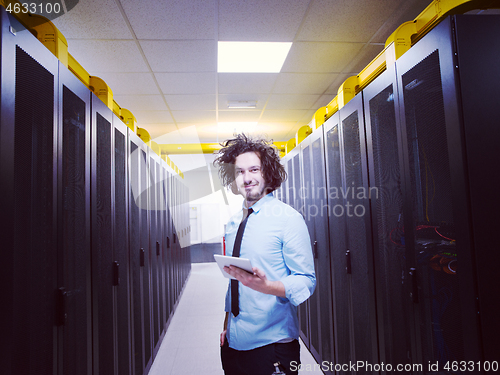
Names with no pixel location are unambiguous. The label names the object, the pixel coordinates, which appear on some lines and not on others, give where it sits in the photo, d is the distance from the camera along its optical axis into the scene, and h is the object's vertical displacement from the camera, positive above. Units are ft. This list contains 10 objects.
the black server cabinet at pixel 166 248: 11.15 -1.53
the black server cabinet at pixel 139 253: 6.79 -1.06
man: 3.53 -1.07
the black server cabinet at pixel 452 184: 2.84 +0.16
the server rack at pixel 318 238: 7.20 -0.94
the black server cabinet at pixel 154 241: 8.74 -0.96
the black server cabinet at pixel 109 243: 4.59 -0.56
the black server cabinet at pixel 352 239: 5.10 -0.74
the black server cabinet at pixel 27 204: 2.52 +0.14
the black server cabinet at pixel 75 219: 3.58 -0.04
